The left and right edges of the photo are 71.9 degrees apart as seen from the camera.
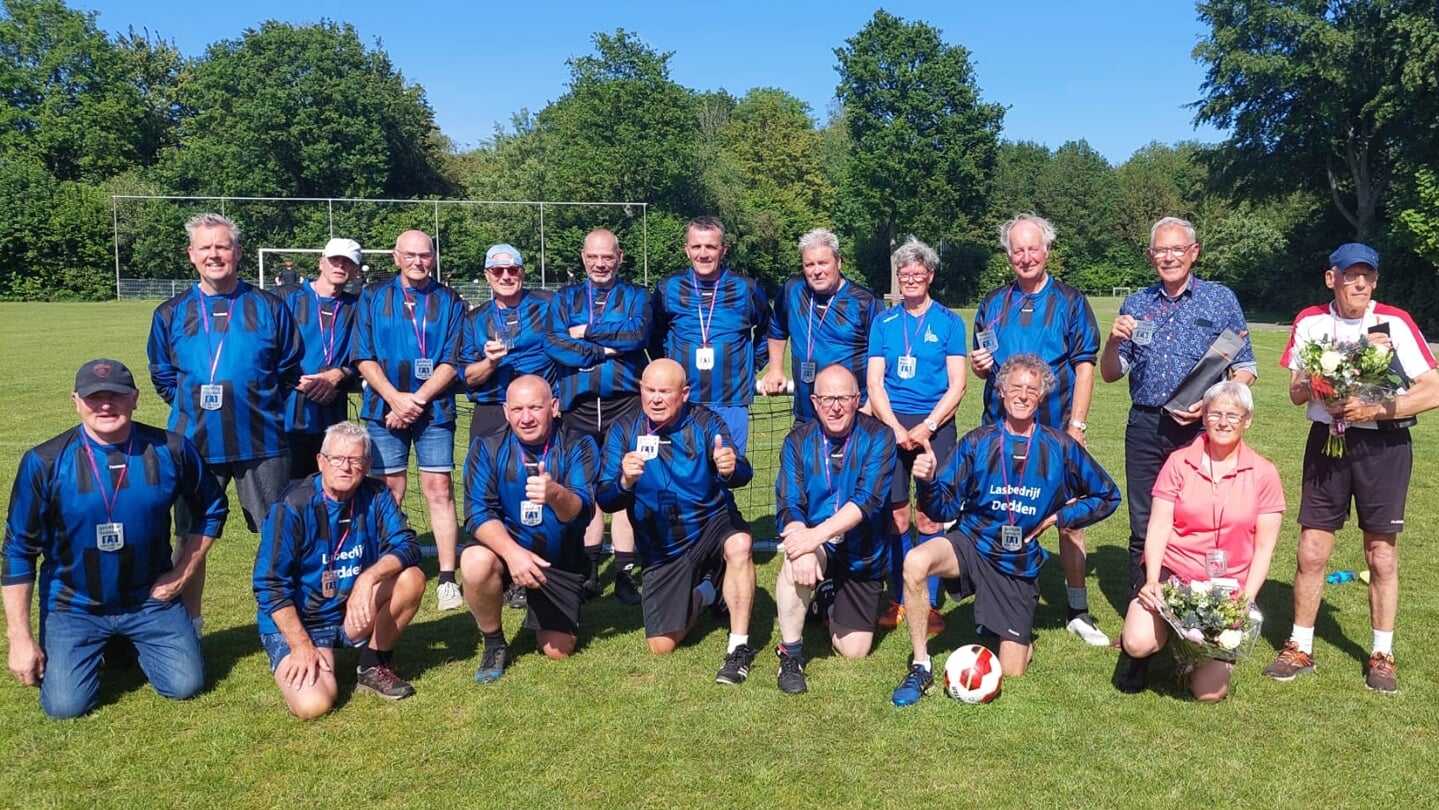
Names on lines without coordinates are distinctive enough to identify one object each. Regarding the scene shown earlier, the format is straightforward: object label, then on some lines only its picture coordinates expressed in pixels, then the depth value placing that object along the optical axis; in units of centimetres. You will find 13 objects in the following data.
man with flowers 454
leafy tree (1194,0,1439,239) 2905
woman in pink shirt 451
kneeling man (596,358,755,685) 511
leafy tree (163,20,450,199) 5028
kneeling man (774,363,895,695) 489
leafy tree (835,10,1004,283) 5112
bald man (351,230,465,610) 592
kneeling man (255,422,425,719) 448
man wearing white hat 575
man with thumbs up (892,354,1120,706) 492
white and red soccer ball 462
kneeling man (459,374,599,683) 496
